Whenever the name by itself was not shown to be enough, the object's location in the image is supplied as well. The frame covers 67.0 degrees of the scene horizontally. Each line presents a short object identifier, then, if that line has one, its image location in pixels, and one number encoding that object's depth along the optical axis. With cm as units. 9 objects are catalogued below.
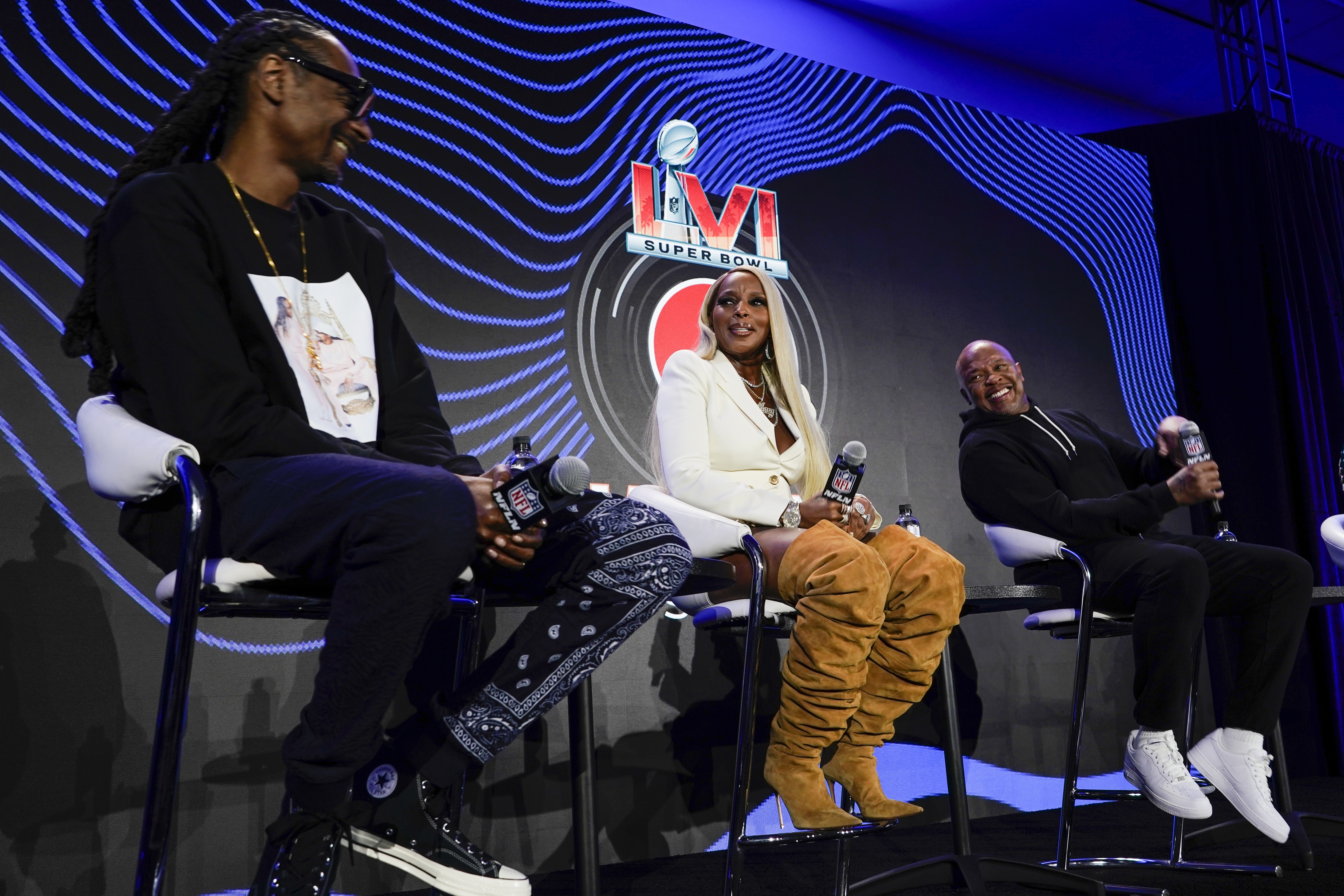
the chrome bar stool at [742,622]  182
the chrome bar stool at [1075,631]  234
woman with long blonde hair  187
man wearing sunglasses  123
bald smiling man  231
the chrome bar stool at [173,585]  122
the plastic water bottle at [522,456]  197
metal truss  499
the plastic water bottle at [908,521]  350
